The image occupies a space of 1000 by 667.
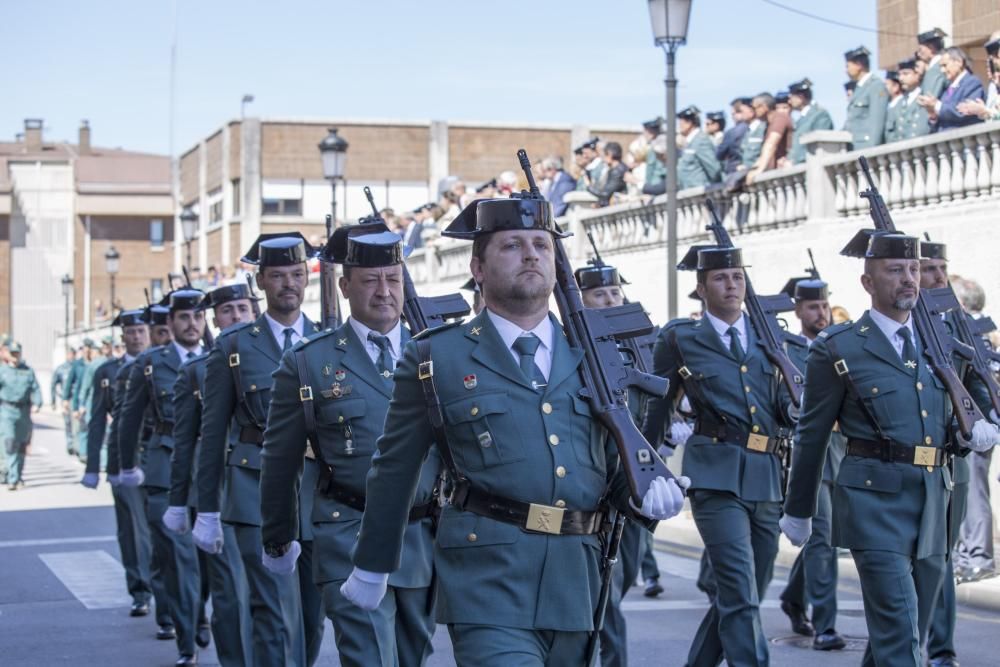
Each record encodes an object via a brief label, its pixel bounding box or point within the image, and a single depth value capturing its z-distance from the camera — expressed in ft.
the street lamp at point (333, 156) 80.74
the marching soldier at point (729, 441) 27.25
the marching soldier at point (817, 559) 34.06
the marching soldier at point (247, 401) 28.12
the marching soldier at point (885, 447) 24.57
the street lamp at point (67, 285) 202.59
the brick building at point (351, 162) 190.90
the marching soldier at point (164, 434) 35.96
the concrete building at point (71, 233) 285.23
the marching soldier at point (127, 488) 41.52
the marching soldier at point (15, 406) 85.30
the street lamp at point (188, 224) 129.00
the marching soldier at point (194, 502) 29.25
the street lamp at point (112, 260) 178.91
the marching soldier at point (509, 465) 17.34
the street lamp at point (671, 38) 54.90
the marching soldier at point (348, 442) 22.88
